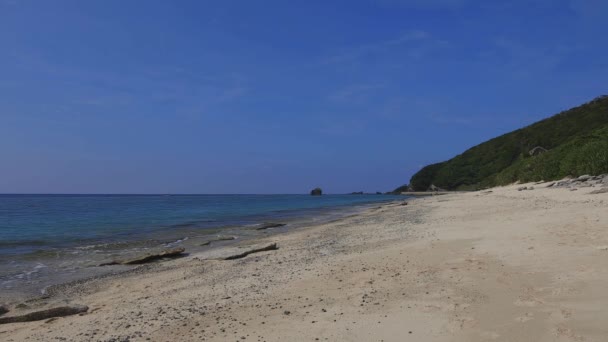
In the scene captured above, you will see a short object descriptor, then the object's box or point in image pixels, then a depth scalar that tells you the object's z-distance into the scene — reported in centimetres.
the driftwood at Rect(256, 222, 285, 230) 2895
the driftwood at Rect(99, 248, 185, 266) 1576
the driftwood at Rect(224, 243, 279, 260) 1508
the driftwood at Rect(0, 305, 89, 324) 852
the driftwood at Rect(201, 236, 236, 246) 2102
